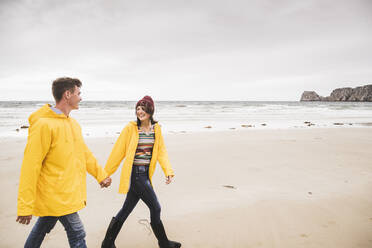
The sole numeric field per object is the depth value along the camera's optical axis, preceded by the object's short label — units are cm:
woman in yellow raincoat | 249
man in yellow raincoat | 167
